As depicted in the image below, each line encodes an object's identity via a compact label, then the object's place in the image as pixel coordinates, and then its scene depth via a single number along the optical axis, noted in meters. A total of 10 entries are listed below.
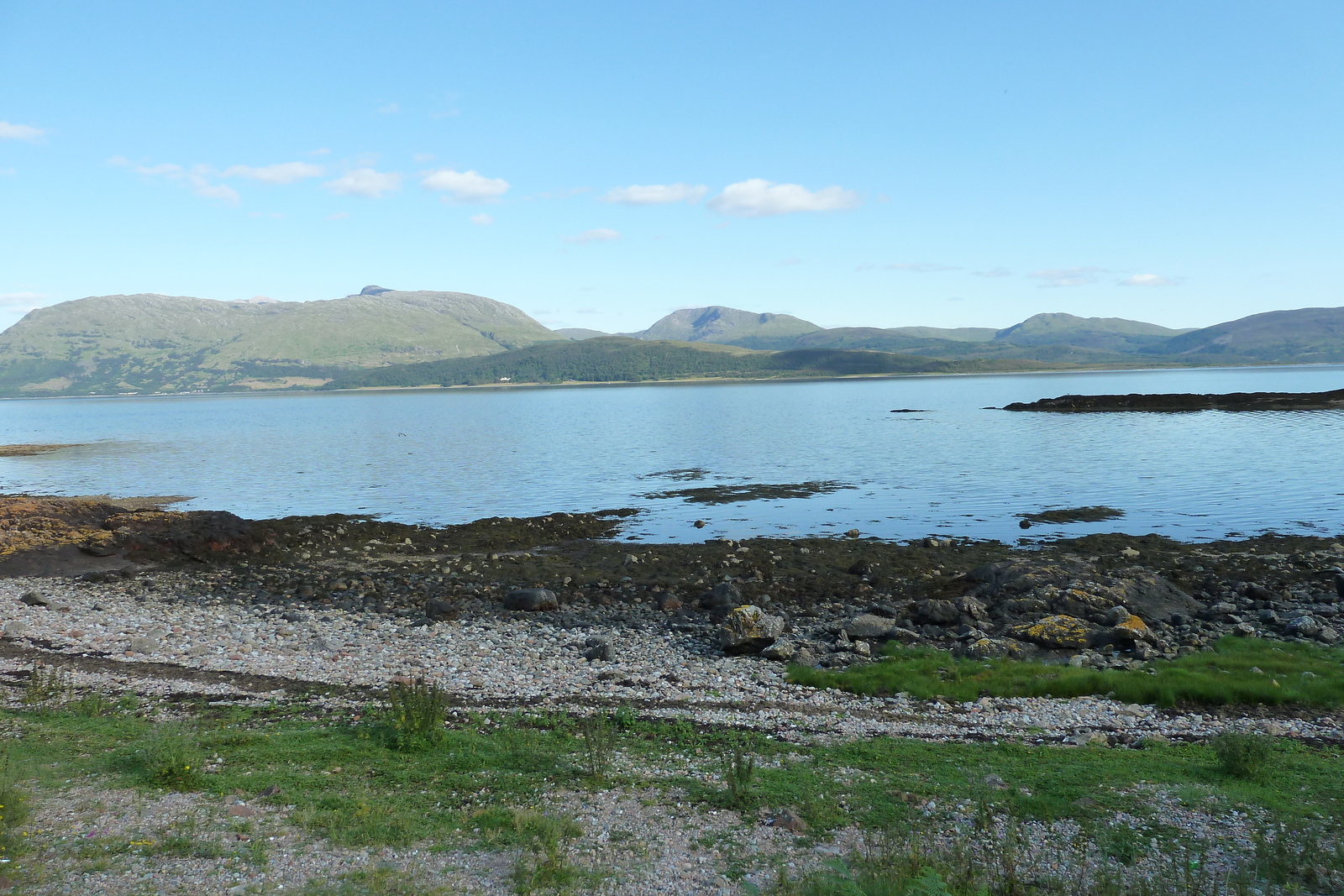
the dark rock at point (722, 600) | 24.10
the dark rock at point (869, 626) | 21.20
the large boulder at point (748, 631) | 20.52
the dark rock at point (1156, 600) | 22.14
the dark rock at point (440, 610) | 24.56
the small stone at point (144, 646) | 19.98
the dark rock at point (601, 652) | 19.78
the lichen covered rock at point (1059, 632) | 19.80
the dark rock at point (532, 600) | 25.30
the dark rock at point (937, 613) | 22.31
